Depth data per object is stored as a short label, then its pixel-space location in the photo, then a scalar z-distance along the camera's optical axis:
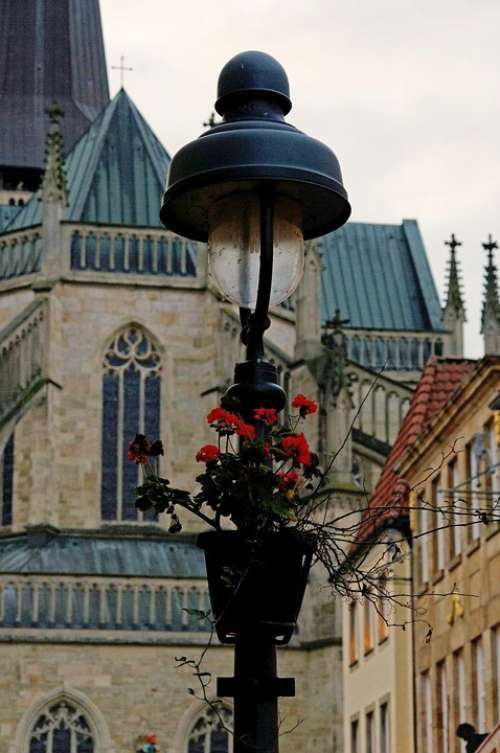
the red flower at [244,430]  9.78
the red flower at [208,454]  9.80
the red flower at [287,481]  9.74
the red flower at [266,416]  9.86
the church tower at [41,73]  110.12
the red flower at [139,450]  10.08
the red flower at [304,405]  10.18
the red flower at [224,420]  9.83
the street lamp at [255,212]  9.54
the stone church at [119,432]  68.46
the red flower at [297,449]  9.88
